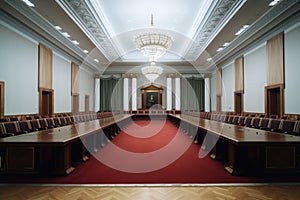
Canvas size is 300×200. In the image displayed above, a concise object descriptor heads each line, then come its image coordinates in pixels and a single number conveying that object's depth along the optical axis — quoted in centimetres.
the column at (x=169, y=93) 1747
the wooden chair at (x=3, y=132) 382
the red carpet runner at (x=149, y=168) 317
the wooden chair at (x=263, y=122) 528
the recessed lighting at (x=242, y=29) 788
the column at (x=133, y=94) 1744
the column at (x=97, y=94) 1698
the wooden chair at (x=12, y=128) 416
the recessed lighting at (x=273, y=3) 594
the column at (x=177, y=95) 1741
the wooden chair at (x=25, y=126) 458
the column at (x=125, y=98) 1744
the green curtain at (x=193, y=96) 1745
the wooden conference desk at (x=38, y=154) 297
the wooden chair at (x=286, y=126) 437
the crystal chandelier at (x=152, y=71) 1226
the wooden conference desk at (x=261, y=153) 296
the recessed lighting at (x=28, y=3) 586
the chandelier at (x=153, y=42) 691
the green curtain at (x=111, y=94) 1747
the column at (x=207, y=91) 1692
